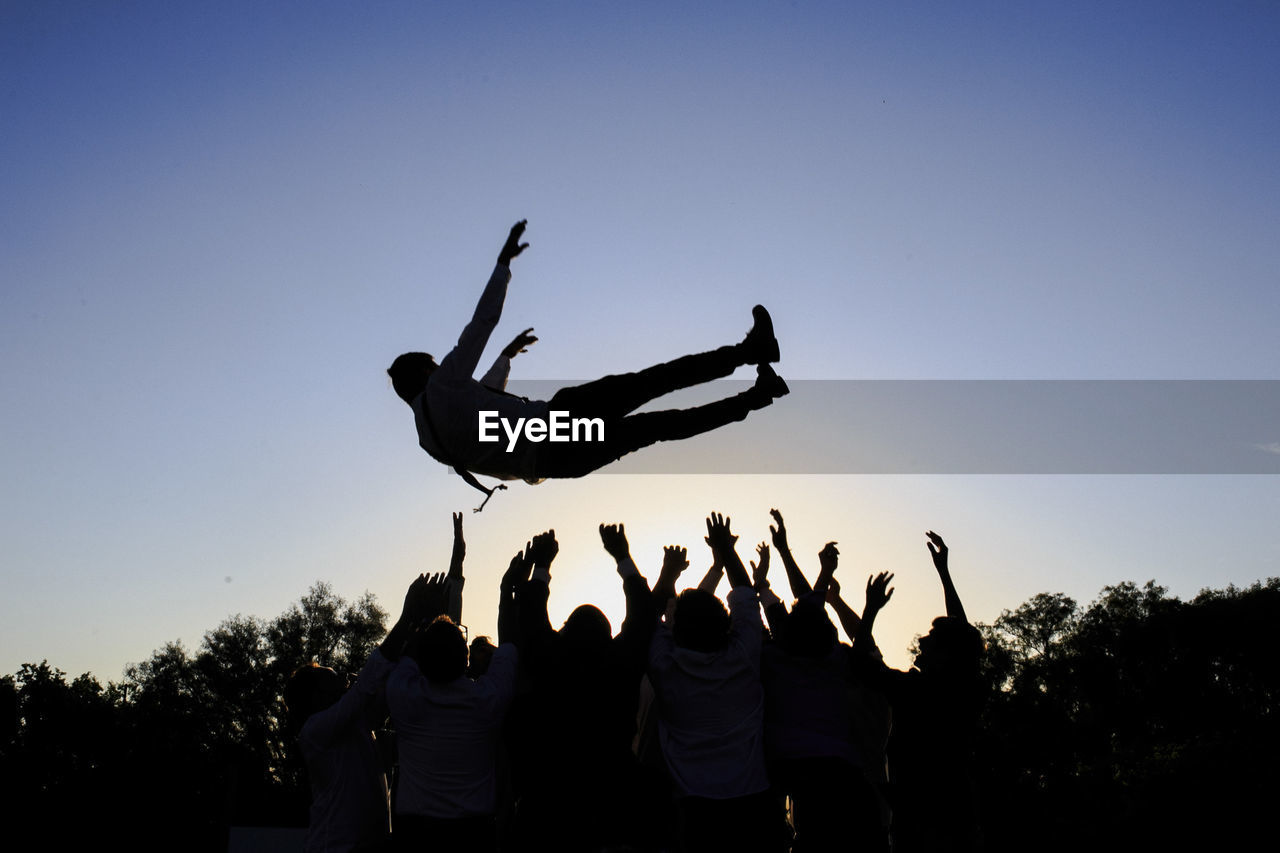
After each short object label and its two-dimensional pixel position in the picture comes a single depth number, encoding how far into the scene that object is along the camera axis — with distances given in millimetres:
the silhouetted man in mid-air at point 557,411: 5969
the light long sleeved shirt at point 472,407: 5805
